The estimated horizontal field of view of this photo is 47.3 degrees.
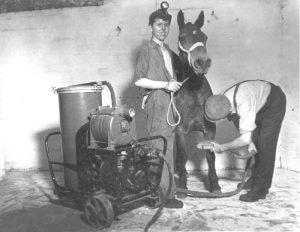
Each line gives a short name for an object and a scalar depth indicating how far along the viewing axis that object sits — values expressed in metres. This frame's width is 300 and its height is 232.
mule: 3.49
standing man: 3.18
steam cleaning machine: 2.80
